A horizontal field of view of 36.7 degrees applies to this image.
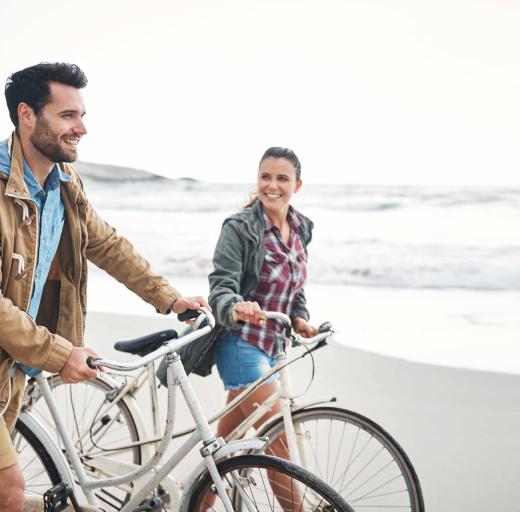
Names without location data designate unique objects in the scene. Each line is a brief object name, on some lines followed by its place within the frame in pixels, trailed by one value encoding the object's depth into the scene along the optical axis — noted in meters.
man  1.96
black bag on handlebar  2.80
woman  2.74
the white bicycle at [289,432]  2.52
